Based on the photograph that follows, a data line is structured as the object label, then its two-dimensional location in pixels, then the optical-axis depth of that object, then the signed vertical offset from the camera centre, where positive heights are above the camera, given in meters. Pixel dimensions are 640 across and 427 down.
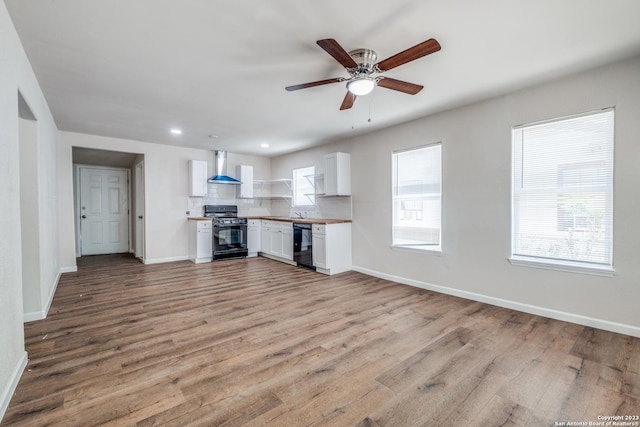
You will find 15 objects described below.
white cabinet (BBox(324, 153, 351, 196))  5.14 +0.64
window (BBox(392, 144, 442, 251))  4.04 +0.15
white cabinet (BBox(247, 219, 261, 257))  6.70 -0.62
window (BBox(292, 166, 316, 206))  6.27 +0.49
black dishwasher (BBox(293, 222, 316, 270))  5.31 -0.72
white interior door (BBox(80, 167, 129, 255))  6.89 -0.04
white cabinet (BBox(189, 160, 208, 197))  6.09 +0.67
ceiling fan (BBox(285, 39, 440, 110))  1.96 +1.10
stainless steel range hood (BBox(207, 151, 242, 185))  6.39 +0.90
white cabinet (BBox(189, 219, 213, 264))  5.93 -0.67
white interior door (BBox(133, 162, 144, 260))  6.09 -0.02
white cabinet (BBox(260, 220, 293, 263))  5.82 -0.67
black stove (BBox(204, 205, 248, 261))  6.16 -0.54
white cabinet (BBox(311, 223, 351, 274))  4.95 -0.70
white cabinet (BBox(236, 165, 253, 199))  6.76 +0.71
